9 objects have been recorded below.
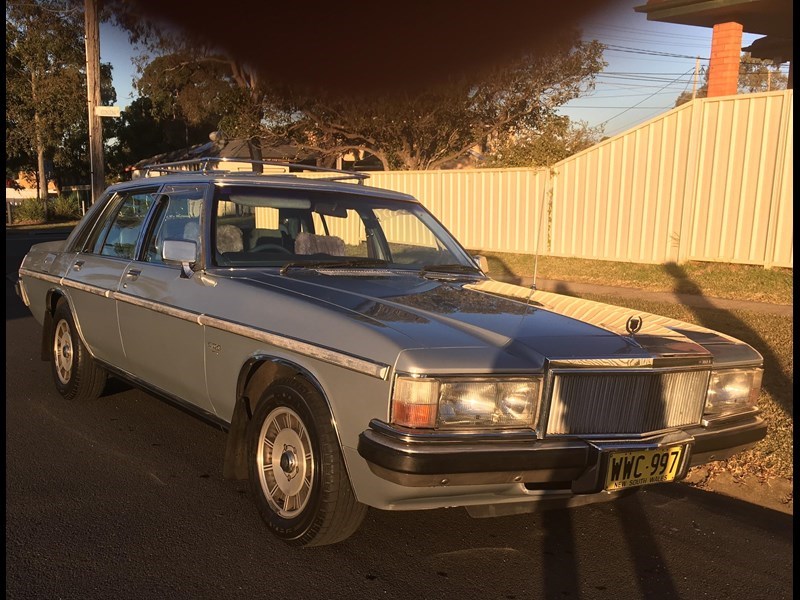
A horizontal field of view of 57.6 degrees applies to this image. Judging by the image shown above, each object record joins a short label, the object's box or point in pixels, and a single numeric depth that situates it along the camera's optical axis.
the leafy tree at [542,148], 19.72
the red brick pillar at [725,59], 14.75
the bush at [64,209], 35.00
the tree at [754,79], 51.58
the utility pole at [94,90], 17.19
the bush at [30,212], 34.03
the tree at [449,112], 24.92
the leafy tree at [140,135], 53.94
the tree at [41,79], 34.39
